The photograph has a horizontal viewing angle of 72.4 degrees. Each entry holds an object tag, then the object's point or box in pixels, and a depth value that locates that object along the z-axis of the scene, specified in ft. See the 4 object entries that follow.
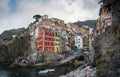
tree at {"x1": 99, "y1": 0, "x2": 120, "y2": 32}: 41.75
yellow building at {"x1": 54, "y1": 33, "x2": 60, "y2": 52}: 157.50
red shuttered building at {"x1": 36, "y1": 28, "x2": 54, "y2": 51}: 148.05
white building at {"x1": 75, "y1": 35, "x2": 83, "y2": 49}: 182.91
